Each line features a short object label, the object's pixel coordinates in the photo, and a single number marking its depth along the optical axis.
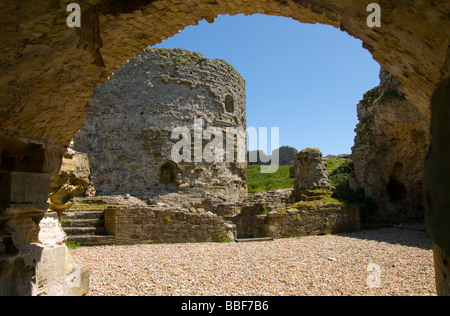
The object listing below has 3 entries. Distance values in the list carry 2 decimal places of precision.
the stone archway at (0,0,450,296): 2.18
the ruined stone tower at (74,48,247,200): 13.29
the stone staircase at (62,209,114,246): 7.86
